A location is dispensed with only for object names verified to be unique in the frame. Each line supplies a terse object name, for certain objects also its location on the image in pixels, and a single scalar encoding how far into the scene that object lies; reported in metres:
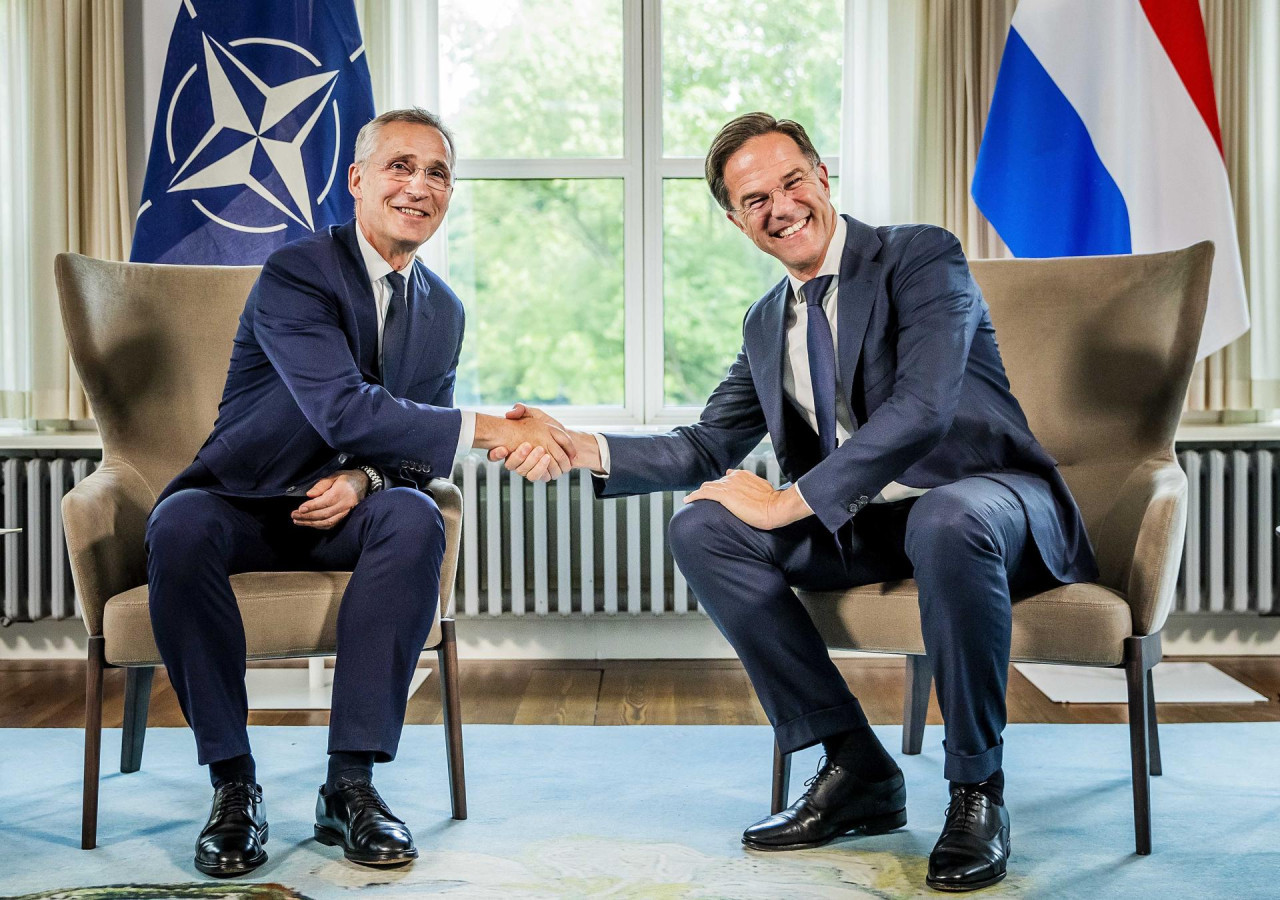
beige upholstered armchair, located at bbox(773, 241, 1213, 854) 1.68
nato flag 2.97
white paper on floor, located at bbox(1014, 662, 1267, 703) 2.71
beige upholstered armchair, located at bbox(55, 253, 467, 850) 1.77
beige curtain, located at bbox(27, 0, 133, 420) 3.15
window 3.37
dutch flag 2.87
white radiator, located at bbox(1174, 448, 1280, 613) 3.08
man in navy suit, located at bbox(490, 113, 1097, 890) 1.60
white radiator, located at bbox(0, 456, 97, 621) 3.14
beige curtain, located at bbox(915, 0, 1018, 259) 3.13
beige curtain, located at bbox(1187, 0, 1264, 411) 3.07
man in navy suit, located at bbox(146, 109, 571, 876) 1.70
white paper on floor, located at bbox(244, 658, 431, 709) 2.72
